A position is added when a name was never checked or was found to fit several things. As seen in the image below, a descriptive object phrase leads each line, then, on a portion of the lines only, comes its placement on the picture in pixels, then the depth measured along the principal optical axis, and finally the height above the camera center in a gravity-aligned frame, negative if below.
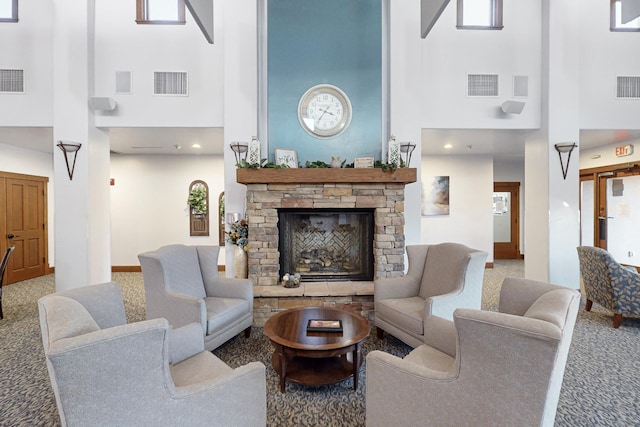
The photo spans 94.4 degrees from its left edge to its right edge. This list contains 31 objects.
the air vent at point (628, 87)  4.58 +1.92
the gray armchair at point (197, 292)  2.54 -0.78
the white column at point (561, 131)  4.44 +1.21
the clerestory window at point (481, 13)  4.52 +3.05
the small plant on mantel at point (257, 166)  3.62 +0.57
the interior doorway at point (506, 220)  7.49 -0.23
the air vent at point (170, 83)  4.32 +1.88
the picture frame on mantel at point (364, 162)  3.84 +0.64
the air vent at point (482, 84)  4.51 +1.93
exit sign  5.41 +1.13
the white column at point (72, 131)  4.16 +1.13
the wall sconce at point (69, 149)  4.03 +0.86
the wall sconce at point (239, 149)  3.96 +0.84
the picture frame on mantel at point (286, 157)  3.88 +0.72
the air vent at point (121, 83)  4.32 +1.87
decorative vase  3.80 -0.68
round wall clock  4.11 +1.40
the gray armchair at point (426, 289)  2.51 -0.75
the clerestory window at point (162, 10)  4.33 +2.97
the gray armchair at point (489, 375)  1.09 -0.69
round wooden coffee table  2.06 -0.95
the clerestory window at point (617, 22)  4.55 +2.93
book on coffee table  2.27 -0.89
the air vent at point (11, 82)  4.22 +1.85
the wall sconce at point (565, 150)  4.32 +0.91
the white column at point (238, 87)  4.13 +1.75
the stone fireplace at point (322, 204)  3.64 +0.09
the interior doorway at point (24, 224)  5.41 -0.23
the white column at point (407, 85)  4.19 +1.80
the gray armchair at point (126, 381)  1.10 -0.69
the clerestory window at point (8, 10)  4.23 +2.90
